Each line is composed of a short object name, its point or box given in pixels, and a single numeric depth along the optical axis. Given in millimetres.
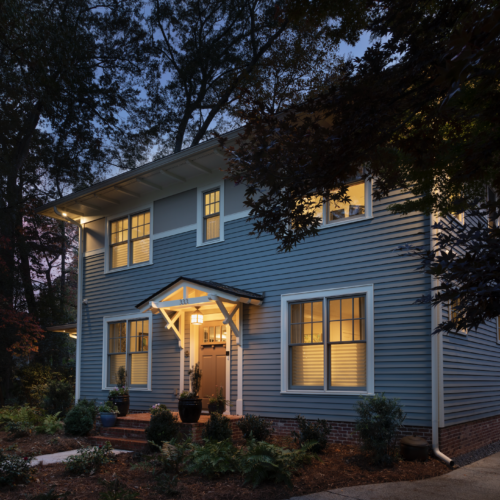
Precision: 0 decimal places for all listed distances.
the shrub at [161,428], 8852
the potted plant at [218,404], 10250
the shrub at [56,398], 13609
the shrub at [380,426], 7230
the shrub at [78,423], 10930
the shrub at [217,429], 8695
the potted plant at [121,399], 11711
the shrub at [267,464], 6266
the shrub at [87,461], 7078
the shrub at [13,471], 6375
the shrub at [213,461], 6664
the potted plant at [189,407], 9570
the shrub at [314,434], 7977
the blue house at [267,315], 8539
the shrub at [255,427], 8912
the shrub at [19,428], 10899
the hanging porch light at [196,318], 11281
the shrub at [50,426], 11242
